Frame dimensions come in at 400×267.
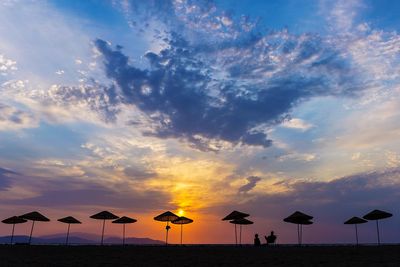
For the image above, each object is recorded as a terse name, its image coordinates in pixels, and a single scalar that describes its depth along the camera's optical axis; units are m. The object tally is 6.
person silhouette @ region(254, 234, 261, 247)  39.07
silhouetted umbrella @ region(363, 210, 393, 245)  38.23
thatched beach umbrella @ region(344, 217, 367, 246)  42.41
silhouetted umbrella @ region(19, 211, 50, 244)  41.44
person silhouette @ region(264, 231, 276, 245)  39.71
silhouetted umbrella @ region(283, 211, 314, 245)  37.43
